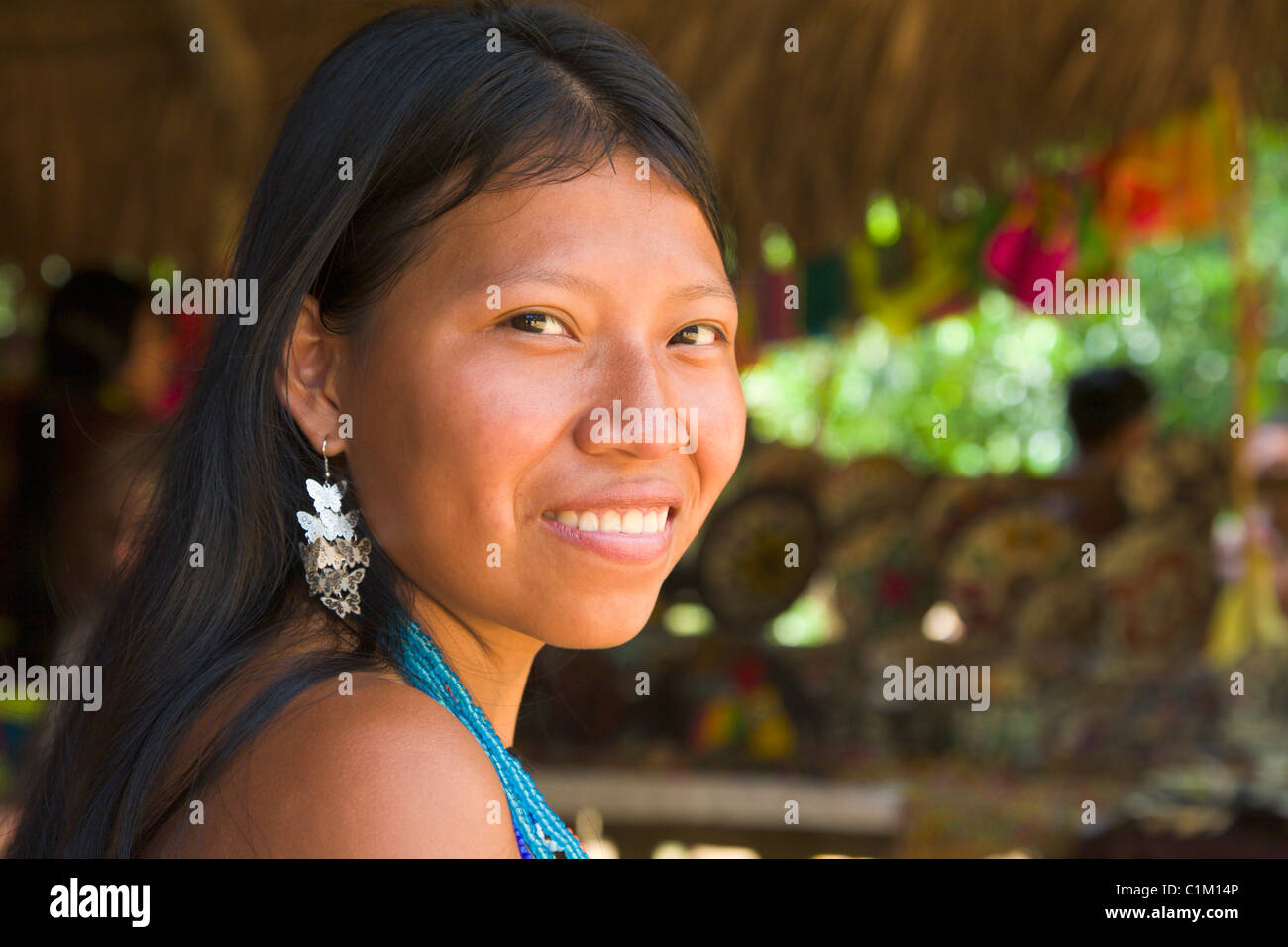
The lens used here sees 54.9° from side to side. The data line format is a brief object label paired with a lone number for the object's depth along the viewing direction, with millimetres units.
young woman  1067
